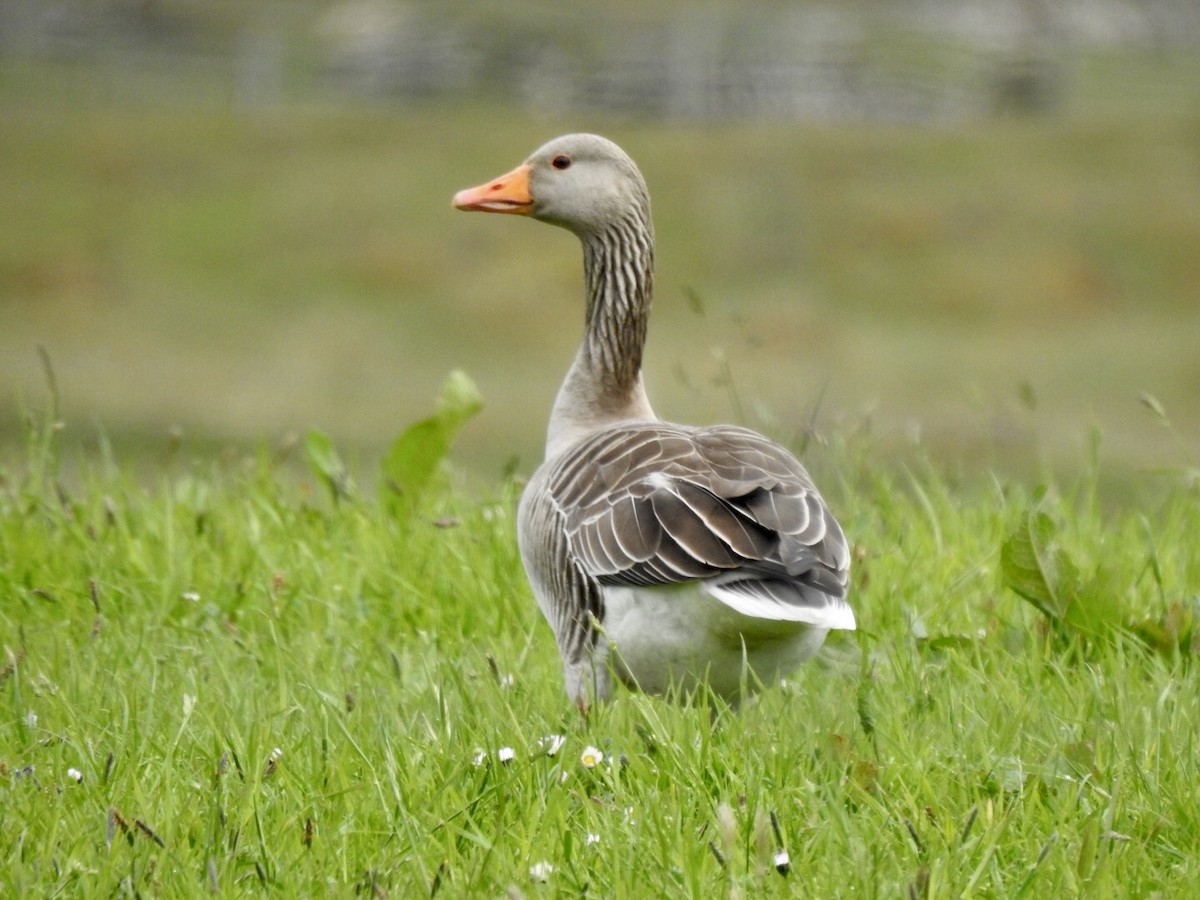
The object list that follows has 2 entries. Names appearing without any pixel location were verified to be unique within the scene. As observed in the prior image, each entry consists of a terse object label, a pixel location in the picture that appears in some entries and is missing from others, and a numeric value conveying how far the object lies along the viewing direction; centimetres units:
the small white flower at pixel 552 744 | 644
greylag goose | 689
